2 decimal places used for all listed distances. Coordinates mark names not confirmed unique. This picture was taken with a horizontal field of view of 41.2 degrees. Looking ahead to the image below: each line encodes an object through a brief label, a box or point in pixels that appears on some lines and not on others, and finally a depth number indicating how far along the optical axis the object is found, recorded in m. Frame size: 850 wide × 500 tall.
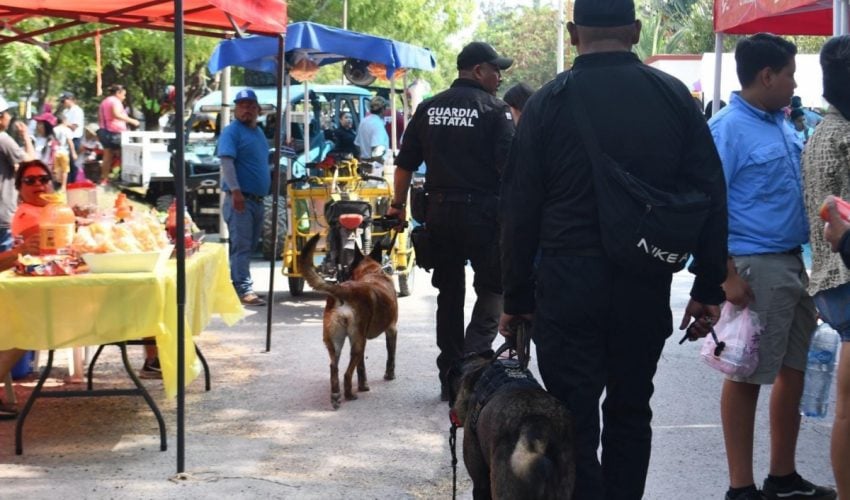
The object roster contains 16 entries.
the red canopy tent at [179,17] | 5.67
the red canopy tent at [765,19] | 8.27
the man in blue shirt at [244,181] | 11.30
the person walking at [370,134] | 18.12
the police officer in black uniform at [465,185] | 6.82
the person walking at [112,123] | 23.28
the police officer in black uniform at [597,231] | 3.83
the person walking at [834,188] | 4.38
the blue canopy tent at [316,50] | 11.91
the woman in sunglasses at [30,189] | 7.02
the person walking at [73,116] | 23.33
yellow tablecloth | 5.89
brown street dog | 7.31
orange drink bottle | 6.17
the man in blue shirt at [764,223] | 4.86
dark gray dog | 3.71
